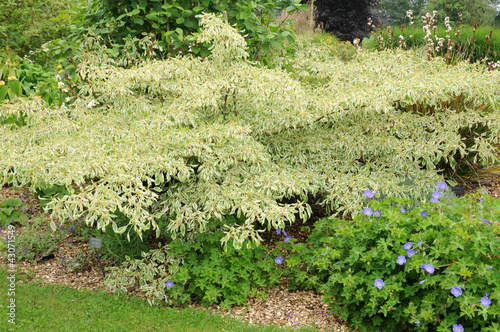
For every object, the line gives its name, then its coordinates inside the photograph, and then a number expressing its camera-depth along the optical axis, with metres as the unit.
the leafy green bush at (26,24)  6.94
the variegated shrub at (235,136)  2.60
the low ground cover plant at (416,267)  2.18
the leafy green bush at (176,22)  4.01
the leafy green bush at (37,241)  3.46
